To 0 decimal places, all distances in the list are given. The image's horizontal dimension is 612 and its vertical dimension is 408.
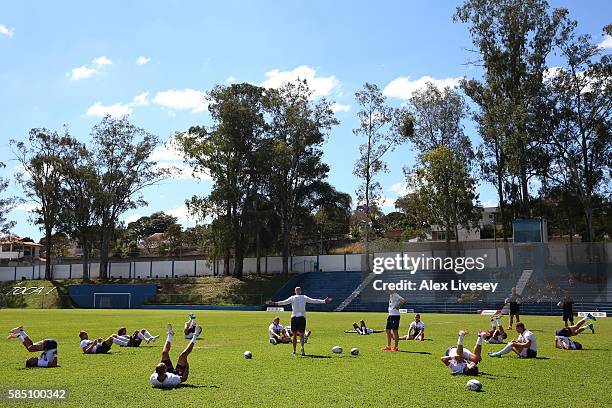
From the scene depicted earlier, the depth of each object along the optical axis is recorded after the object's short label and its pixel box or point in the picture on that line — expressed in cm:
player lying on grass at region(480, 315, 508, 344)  1967
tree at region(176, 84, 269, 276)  6688
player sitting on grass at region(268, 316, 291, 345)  2033
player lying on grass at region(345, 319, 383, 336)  2480
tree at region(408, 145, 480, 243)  6281
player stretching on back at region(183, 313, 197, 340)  2079
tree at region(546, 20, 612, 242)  5559
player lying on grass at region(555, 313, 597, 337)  1877
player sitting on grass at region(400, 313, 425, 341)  2218
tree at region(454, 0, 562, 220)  5562
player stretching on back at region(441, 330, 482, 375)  1268
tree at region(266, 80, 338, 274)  6869
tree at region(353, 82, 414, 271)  6562
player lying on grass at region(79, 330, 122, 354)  1661
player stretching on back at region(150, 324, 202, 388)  1091
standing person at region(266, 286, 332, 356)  1697
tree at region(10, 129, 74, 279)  7350
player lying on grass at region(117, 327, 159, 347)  1855
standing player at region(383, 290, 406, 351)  1844
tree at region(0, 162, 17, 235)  7475
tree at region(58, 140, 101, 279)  7306
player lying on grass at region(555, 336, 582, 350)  1827
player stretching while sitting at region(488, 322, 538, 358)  1603
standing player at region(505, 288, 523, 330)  2777
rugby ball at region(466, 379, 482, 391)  1098
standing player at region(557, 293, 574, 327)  2625
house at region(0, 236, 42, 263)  11262
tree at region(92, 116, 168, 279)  7350
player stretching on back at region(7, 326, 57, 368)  1366
